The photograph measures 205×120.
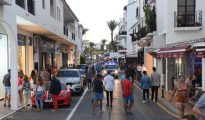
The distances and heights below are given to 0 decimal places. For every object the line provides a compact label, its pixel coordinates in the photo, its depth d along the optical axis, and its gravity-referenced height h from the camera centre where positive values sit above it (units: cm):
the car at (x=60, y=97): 1994 -210
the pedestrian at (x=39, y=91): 1905 -173
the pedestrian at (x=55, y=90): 1906 -169
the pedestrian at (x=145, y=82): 2253 -162
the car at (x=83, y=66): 4347 -154
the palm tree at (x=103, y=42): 19118 +391
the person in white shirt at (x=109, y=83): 2031 -150
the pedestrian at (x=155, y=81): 2250 -157
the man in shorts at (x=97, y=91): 1858 -170
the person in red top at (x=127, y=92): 1800 -170
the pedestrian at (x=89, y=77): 3116 -185
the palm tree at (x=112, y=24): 12319 +757
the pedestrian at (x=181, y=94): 1508 -151
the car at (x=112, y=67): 4969 -189
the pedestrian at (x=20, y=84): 2030 -152
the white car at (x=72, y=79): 2670 -171
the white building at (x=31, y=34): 1938 +121
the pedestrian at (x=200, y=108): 754 -100
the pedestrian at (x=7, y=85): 2008 -154
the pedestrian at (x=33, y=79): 1991 -128
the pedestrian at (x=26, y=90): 1959 -173
